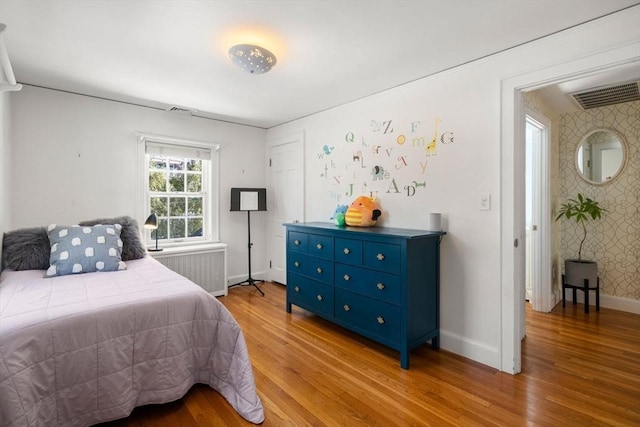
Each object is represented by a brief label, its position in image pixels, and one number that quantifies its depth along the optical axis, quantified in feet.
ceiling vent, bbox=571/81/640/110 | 9.37
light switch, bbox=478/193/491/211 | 7.60
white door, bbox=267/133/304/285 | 13.42
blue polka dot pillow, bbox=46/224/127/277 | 7.50
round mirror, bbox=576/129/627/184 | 11.21
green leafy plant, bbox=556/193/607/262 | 11.06
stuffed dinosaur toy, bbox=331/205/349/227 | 10.20
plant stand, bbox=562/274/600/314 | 10.96
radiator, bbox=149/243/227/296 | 11.87
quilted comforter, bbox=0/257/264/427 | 4.51
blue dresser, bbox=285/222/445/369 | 7.60
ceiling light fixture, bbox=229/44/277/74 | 6.82
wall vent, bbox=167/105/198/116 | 11.75
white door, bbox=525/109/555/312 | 10.85
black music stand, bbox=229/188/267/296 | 13.74
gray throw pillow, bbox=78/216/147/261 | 9.11
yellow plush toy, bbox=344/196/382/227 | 9.62
